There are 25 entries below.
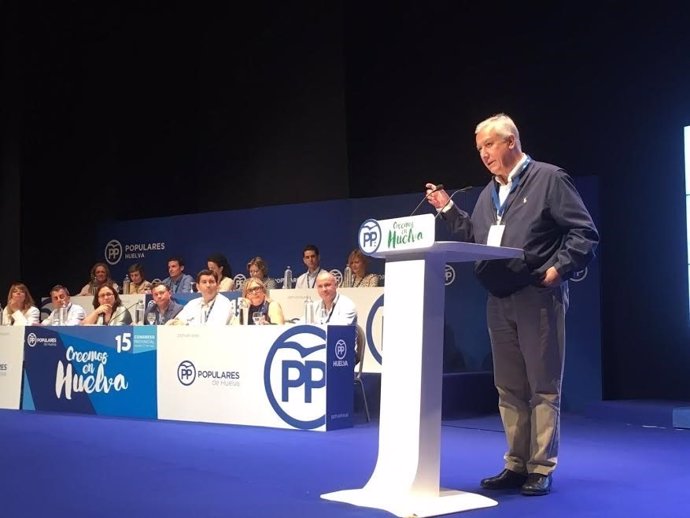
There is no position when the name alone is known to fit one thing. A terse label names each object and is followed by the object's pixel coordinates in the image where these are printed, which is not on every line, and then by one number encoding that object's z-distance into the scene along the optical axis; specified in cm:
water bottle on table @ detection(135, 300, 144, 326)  776
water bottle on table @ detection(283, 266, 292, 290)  872
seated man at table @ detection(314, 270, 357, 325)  639
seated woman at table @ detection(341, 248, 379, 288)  798
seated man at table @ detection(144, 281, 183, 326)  721
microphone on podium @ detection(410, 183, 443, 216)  332
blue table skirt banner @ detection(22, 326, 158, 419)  675
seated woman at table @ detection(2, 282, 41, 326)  804
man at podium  333
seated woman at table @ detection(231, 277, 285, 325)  637
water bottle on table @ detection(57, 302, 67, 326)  770
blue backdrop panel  697
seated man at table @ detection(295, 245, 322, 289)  857
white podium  307
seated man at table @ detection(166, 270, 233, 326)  673
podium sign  303
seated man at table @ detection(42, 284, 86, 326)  769
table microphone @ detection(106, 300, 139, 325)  728
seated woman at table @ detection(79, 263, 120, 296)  945
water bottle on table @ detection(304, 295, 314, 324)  624
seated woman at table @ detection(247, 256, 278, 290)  860
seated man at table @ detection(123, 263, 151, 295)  951
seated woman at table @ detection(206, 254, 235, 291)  848
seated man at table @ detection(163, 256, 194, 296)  925
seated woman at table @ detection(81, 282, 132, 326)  729
